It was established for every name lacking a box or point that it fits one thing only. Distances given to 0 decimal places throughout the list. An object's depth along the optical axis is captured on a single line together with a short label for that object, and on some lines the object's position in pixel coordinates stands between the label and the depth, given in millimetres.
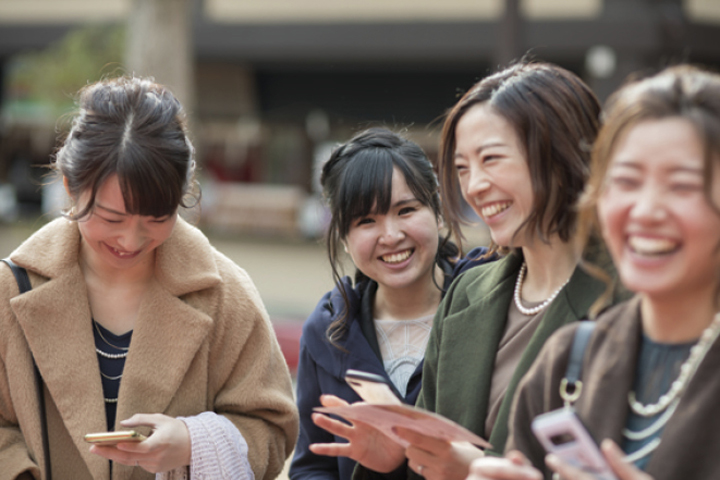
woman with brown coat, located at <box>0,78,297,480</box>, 2336
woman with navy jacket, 2734
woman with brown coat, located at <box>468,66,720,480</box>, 1428
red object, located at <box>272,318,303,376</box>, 7536
